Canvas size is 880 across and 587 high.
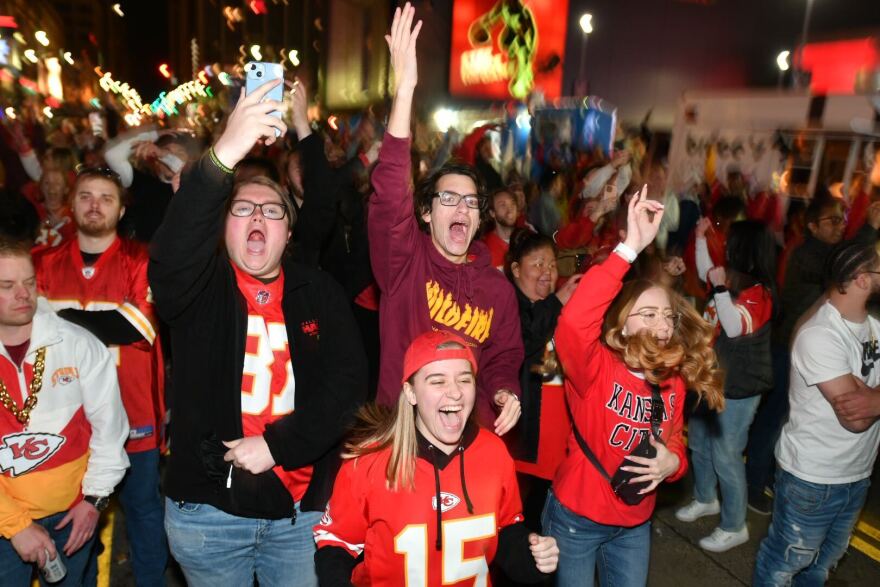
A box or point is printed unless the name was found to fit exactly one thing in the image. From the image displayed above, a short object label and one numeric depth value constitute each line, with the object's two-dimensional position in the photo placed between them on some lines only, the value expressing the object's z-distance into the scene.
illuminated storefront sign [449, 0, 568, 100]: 23.39
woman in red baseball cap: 2.29
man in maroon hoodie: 2.79
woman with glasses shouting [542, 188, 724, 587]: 2.76
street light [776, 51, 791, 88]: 20.30
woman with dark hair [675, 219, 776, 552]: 4.29
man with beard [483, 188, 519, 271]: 5.54
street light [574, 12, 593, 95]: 21.44
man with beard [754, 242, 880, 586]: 3.18
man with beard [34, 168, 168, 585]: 3.37
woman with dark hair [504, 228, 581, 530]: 3.73
